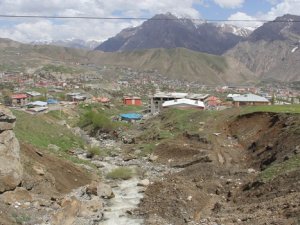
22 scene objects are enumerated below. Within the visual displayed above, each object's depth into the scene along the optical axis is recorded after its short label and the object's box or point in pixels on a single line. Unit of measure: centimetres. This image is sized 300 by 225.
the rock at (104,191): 3341
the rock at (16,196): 2744
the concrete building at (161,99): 10219
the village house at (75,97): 14038
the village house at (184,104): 8463
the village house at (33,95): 12888
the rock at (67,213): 2594
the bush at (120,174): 4112
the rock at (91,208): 2825
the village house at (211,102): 10018
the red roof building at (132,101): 14188
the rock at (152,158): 5022
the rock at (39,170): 3321
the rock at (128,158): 5031
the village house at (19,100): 11874
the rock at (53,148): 4650
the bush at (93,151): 5106
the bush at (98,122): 7242
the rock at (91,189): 3327
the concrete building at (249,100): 9262
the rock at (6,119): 3009
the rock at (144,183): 3788
